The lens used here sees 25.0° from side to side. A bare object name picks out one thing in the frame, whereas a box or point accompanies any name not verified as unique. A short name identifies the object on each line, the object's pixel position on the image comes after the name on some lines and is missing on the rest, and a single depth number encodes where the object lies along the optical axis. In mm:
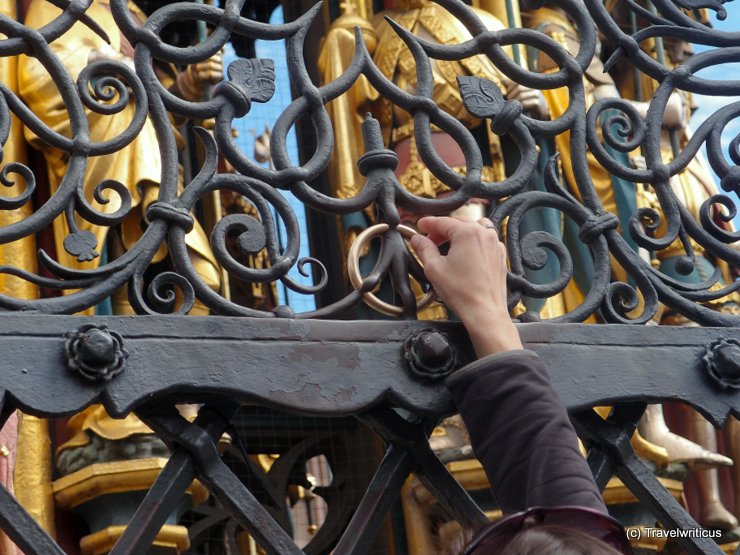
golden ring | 2467
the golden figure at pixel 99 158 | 4434
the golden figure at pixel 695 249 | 4980
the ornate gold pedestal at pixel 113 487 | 4137
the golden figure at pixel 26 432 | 4207
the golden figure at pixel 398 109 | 4891
